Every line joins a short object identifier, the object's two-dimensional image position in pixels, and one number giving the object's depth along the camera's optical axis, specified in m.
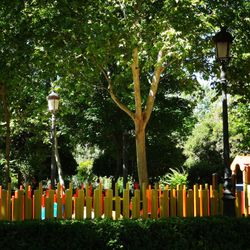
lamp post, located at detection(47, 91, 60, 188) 13.55
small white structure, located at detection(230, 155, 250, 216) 8.48
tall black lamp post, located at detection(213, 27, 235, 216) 7.93
